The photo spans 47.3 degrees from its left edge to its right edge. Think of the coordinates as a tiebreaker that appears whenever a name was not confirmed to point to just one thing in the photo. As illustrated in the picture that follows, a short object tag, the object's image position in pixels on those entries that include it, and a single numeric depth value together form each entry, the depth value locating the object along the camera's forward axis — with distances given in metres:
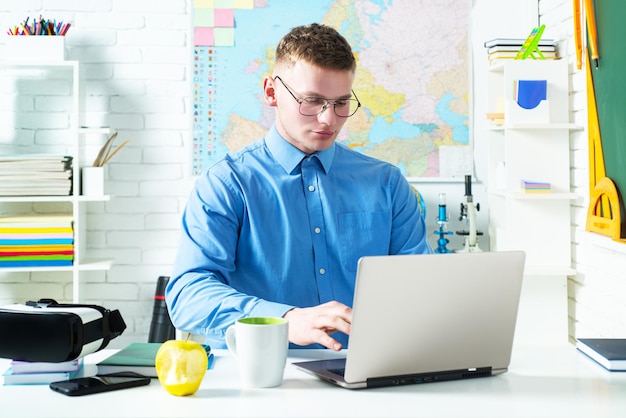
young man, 1.73
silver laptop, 1.17
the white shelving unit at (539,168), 3.12
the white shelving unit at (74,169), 3.23
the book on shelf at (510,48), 3.18
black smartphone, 1.19
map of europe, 3.54
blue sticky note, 3.08
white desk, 1.10
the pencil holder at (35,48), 3.27
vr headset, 1.23
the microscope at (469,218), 3.32
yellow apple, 1.17
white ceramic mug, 1.22
